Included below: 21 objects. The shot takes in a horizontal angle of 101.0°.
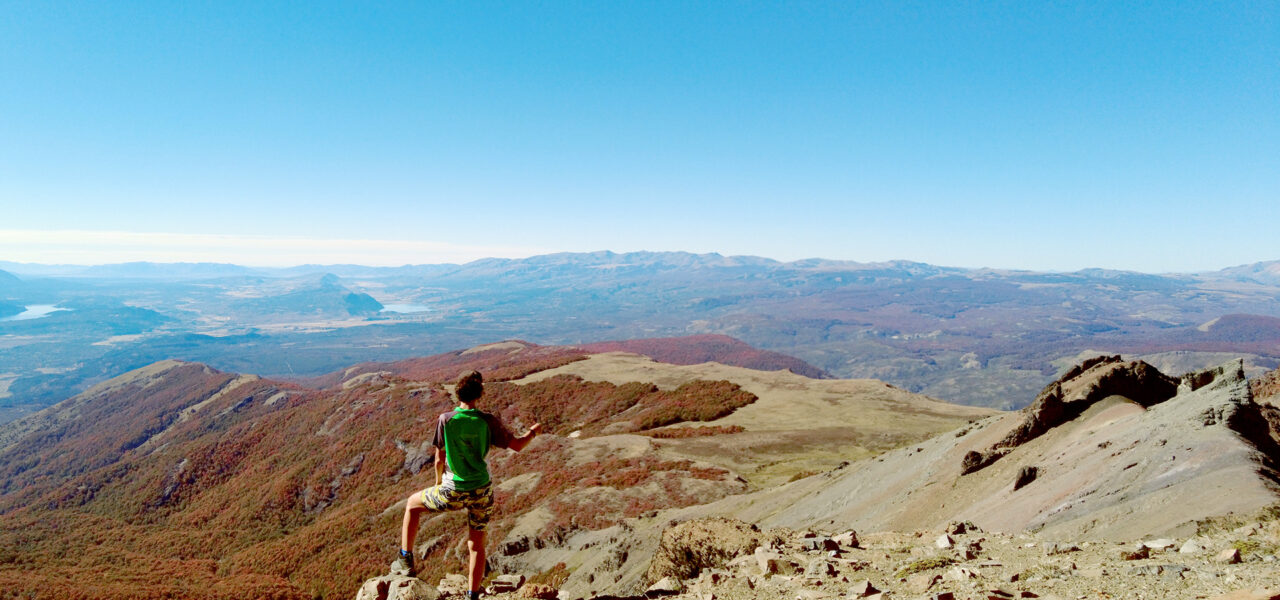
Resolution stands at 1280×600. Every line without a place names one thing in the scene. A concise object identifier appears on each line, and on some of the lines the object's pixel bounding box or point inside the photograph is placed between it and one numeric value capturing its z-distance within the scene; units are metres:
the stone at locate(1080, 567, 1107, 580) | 6.52
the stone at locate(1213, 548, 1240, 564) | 6.10
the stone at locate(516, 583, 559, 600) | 8.13
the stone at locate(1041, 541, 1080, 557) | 7.80
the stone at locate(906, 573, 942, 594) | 7.04
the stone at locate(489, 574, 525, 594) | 8.80
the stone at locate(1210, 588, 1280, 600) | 4.39
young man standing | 6.70
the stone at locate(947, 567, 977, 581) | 7.09
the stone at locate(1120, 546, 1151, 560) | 6.86
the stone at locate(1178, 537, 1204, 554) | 6.58
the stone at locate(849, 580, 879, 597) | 7.03
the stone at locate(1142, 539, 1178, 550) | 6.96
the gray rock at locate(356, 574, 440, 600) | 8.11
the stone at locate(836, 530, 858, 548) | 9.73
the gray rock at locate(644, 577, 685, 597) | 8.59
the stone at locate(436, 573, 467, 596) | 8.83
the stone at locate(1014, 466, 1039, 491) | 12.73
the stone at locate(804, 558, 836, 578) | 8.14
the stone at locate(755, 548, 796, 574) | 8.56
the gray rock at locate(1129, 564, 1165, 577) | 6.20
